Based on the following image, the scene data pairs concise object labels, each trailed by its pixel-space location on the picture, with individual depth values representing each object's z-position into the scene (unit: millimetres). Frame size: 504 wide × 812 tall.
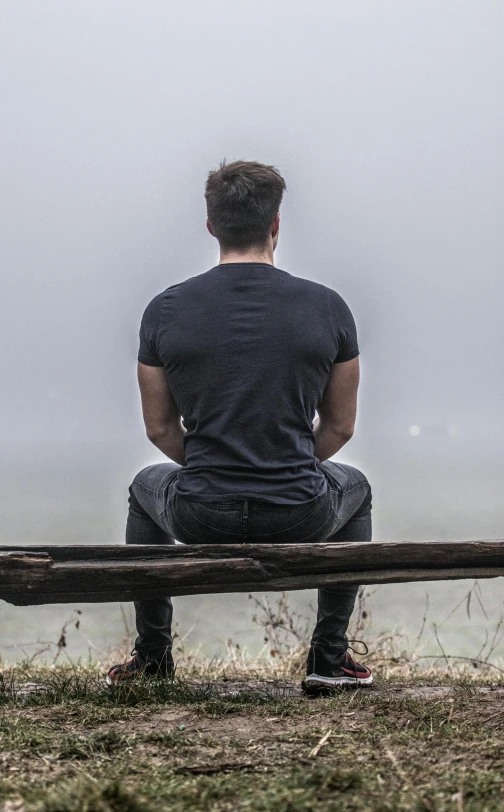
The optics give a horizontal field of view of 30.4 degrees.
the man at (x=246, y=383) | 3391
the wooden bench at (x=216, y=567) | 3230
